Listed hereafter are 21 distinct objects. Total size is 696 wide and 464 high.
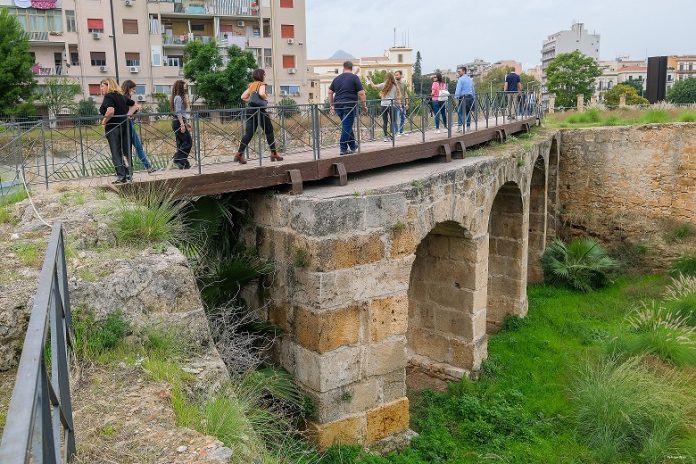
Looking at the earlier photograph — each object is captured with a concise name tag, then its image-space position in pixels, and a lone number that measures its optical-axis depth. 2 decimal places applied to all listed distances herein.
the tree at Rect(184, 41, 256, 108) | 28.66
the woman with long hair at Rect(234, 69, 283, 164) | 7.95
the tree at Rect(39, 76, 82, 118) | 28.38
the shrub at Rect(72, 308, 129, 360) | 4.15
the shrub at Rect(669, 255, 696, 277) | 16.17
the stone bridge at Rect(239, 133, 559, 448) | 7.22
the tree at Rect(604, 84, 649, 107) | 46.52
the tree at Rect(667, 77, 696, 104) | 62.21
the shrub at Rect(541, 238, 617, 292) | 15.45
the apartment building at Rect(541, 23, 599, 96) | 94.44
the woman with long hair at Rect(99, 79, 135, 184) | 6.96
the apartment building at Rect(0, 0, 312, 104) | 31.92
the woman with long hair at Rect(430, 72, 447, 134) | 14.43
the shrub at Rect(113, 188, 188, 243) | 5.60
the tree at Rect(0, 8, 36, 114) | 25.48
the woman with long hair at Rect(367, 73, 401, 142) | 11.10
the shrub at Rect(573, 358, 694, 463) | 8.15
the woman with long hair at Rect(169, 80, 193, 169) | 7.90
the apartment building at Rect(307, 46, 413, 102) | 78.53
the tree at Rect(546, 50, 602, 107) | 47.22
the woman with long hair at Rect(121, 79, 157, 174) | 7.70
